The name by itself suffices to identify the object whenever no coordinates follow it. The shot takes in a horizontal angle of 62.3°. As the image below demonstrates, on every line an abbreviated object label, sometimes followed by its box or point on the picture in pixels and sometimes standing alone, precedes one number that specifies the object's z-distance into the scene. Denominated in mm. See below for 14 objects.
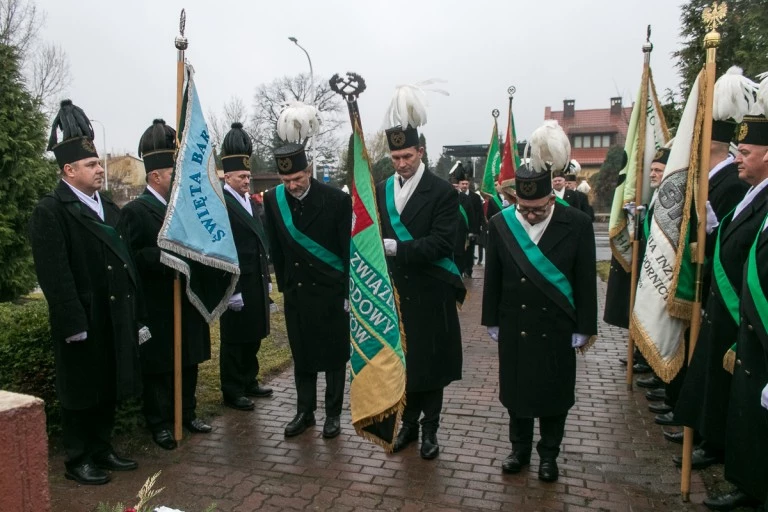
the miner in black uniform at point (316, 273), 5176
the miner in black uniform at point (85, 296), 4094
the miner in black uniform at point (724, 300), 3715
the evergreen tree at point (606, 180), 42094
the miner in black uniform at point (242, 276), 5805
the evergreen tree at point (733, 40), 11312
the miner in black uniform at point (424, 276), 4723
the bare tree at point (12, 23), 25062
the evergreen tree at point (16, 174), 9609
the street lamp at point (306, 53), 28808
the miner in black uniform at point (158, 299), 4949
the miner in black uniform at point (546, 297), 4266
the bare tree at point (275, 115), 42594
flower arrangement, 2286
